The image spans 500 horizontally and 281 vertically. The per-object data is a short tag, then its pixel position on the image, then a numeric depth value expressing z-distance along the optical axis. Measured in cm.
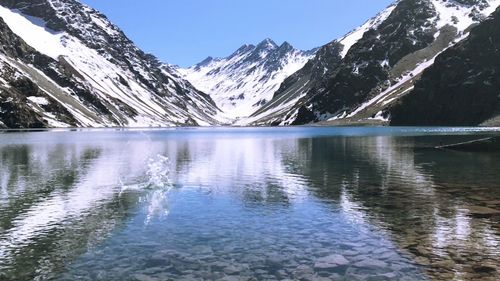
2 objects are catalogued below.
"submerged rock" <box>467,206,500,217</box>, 3556
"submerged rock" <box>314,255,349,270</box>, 2375
